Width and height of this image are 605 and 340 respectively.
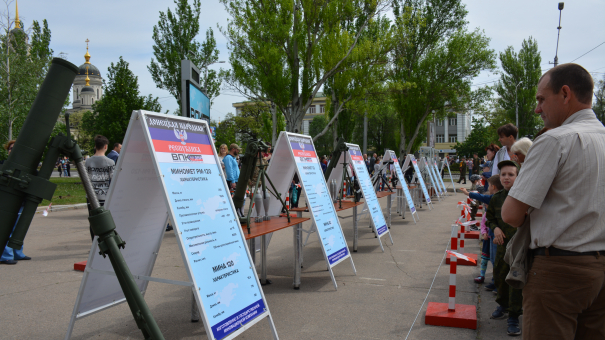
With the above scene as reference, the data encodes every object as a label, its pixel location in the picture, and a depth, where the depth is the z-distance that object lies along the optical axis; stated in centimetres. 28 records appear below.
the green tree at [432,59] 2675
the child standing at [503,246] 394
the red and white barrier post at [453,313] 404
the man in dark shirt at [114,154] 780
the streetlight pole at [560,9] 2130
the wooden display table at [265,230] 432
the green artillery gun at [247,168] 443
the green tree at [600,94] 4022
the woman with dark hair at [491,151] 900
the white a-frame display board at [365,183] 757
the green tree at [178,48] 2361
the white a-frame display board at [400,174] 1095
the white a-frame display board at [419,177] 1351
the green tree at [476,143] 5376
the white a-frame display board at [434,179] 1626
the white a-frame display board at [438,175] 1868
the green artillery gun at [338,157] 770
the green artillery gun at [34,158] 147
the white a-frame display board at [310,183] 545
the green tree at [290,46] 1864
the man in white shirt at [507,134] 565
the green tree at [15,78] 1989
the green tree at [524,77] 4247
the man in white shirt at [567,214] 194
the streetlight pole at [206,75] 2454
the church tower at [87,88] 11106
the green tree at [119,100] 2375
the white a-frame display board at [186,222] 295
